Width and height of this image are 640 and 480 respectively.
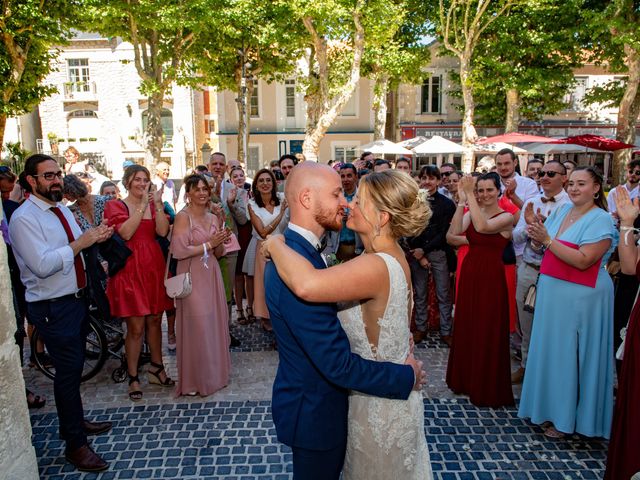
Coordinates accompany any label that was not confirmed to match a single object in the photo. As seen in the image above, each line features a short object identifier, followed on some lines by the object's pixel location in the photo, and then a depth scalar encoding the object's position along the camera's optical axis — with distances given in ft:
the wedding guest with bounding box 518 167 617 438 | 12.47
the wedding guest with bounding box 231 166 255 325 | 24.02
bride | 7.00
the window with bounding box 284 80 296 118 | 106.42
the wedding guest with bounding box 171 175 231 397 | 16.14
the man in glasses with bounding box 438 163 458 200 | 25.94
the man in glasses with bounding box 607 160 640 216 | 22.88
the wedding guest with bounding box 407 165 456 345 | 20.97
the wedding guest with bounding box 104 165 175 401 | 15.58
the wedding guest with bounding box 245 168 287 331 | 20.93
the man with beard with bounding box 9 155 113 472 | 11.56
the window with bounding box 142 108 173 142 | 119.24
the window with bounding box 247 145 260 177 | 107.04
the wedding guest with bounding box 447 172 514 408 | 15.29
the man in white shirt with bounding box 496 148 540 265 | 20.59
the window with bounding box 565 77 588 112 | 101.76
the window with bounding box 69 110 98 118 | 117.50
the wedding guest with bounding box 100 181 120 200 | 22.94
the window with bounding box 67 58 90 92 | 115.75
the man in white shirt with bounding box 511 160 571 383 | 17.48
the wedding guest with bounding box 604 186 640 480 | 10.38
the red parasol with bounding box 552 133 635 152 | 51.55
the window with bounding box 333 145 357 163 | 107.34
